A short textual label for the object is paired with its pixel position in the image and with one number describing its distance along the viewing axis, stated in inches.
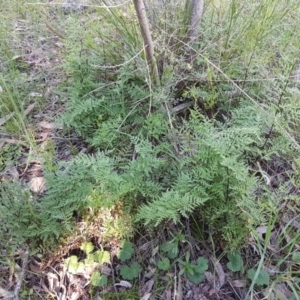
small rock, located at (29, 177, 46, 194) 67.8
